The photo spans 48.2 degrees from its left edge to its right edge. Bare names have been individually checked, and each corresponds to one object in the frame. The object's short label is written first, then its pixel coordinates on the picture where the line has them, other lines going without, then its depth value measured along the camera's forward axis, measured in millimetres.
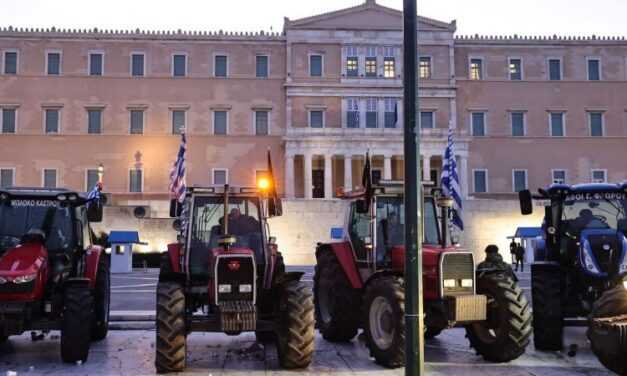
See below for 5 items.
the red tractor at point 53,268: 9062
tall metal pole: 5793
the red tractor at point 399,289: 8992
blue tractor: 10266
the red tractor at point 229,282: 8523
